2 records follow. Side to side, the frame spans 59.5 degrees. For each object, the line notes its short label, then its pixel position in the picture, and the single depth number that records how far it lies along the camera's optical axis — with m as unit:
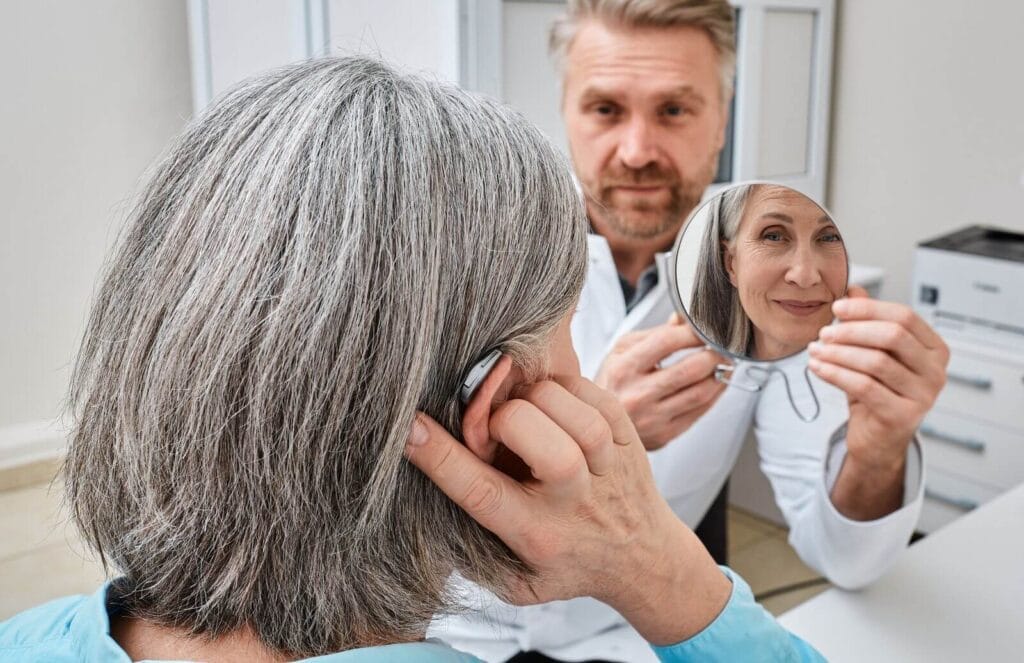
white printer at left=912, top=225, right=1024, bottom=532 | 2.21
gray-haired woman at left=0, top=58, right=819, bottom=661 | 0.51
